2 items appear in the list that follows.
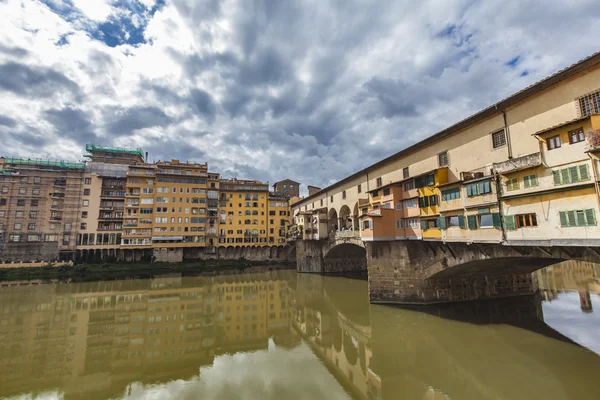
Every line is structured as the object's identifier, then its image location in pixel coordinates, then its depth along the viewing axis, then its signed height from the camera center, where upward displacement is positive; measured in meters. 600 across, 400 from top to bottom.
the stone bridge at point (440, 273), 19.69 -2.64
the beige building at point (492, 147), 13.04 +5.83
